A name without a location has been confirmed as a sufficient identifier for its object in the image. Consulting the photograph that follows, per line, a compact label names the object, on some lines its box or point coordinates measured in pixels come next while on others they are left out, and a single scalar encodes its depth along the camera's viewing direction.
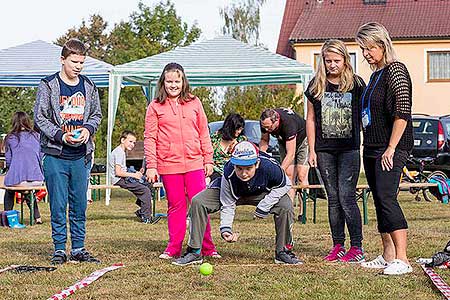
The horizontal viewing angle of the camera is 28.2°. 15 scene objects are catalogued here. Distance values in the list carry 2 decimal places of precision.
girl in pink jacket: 7.98
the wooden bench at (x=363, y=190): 11.63
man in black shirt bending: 10.82
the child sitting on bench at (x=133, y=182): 12.61
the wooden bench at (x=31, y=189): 12.13
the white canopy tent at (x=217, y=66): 15.98
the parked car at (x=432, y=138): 20.09
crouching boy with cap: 7.26
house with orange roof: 33.78
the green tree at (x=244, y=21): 45.25
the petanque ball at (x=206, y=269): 6.84
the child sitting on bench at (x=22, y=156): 12.56
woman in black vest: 6.75
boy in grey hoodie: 7.53
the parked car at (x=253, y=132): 17.56
